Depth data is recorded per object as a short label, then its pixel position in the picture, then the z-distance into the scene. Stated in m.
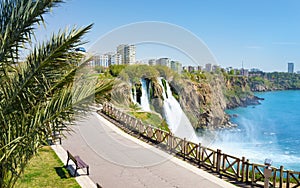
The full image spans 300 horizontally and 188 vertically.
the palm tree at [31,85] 3.52
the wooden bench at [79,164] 7.88
